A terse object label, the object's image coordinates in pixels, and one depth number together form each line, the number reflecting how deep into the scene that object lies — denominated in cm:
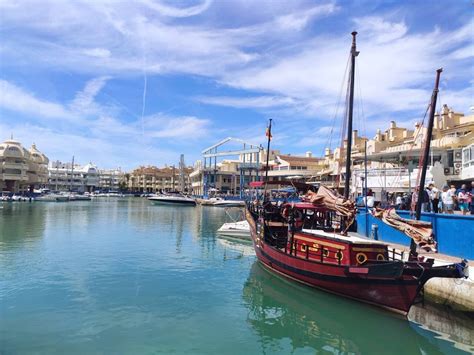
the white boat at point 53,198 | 9725
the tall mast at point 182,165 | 11584
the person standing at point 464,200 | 1854
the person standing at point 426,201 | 2009
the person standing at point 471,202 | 1851
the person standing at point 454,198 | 1834
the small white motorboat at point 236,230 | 3192
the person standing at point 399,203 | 2321
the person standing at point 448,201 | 1808
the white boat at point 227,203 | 7806
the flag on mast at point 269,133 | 3343
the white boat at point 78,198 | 10246
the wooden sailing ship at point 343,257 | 1177
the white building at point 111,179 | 18400
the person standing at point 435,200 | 1931
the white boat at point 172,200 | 8612
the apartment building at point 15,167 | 10350
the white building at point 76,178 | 15991
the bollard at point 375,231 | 2093
